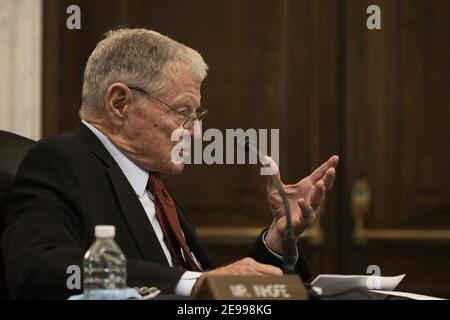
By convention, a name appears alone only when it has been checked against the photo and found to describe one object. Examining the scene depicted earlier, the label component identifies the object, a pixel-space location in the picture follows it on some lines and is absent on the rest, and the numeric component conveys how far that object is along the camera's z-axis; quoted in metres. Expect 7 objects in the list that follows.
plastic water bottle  4.16
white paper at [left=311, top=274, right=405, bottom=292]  4.35
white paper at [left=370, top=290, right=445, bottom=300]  4.33
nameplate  4.09
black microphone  4.27
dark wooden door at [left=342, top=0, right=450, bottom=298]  5.57
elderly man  4.42
